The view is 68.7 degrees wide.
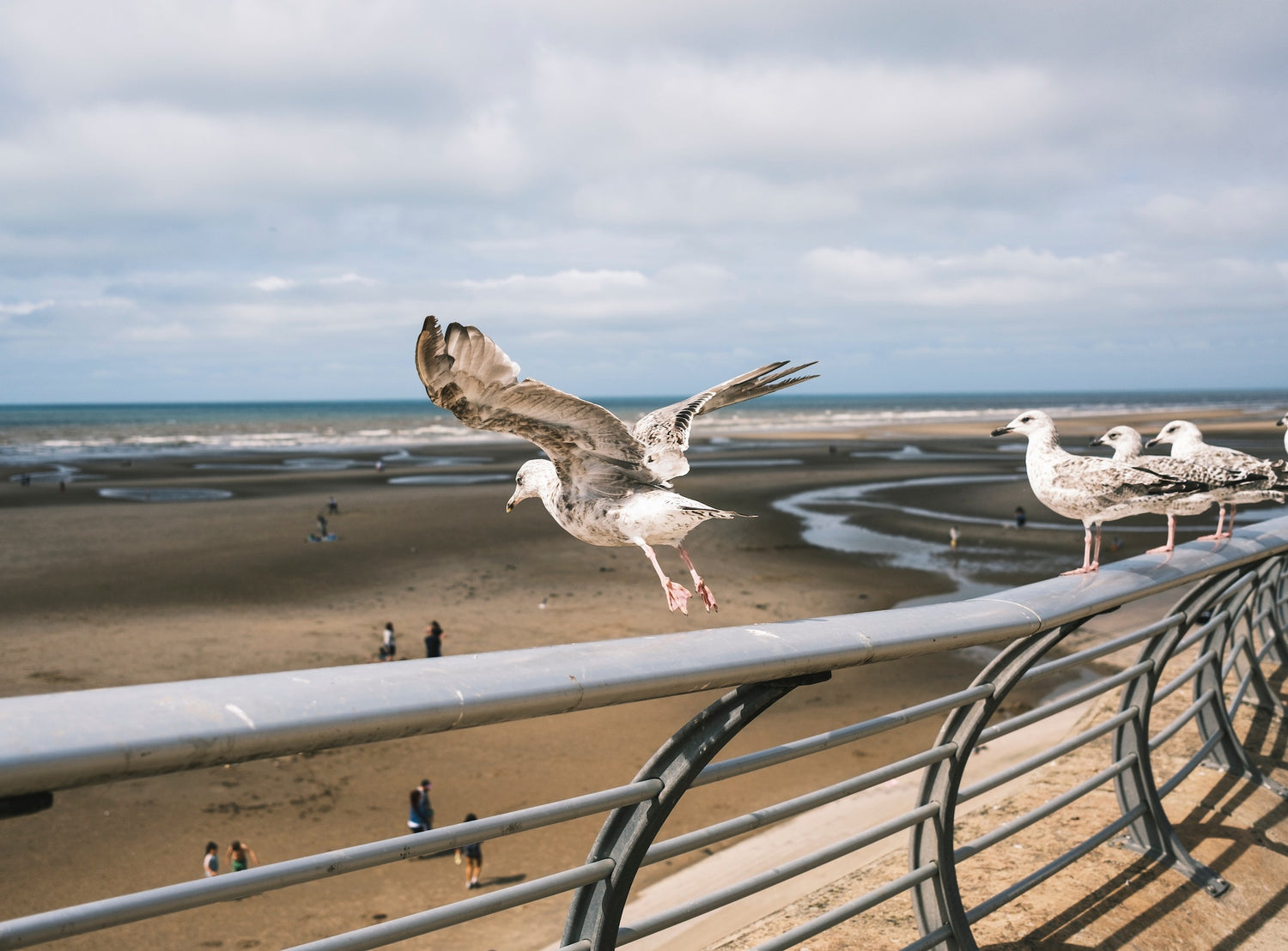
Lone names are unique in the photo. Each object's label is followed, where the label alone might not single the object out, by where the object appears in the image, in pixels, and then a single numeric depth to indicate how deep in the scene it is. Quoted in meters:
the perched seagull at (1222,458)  4.89
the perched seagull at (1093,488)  4.01
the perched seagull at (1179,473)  4.57
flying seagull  2.91
